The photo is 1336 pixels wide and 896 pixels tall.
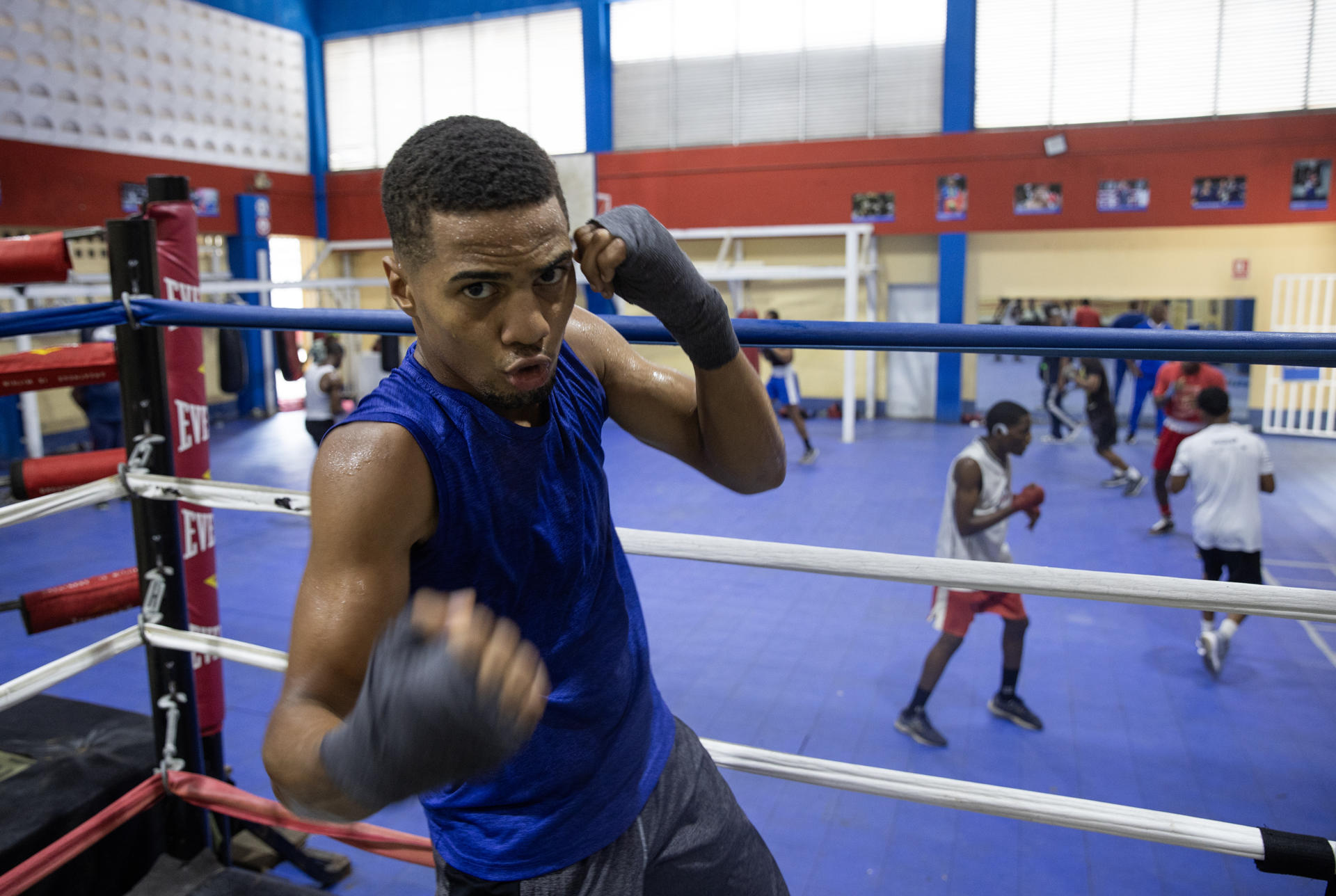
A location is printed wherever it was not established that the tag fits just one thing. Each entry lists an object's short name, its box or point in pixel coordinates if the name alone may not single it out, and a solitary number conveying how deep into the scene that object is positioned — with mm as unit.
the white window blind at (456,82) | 11688
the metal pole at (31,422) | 7543
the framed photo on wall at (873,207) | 10641
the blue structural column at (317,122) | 12617
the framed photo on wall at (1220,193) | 9453
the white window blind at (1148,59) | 9219
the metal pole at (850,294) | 9250
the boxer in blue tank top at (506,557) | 695
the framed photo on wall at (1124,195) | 9750
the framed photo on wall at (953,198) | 10336
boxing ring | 1140
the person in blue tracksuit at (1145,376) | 8125
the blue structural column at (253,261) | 11453
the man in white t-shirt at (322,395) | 6195
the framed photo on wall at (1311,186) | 9227
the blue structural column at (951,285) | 10484
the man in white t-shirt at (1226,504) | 3820
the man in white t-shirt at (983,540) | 3322
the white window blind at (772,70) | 10445
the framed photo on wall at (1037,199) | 10047
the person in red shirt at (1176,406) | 5578
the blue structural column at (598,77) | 11211
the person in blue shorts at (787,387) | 8102
